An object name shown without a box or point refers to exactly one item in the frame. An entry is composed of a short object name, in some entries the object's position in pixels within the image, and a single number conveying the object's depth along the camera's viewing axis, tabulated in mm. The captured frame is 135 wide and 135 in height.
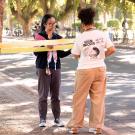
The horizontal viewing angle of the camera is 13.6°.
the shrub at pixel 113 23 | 73520
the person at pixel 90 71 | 7736
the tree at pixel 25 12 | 64421
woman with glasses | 8332
